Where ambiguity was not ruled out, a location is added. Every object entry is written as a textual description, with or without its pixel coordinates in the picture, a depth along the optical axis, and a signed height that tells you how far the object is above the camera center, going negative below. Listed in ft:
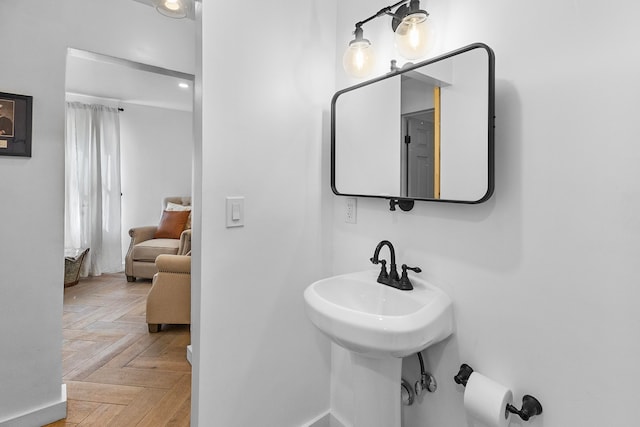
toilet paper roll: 3.16 -1.88
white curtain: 14.97 +0.92
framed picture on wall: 5.39 +1.32
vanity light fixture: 3.81 +2.08
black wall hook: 4.37 +0.04
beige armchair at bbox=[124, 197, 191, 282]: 13.81 -1.86
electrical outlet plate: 5.25 -0.05
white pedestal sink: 3.15 -1.22
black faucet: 4.15 -0.87
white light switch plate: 4.42 -0.06
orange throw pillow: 14.90 -0.84
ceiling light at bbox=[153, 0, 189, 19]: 4.39 +2.67
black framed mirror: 3.45 +0.94
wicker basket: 13.35 -2.47
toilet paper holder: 3.14 -1.92
